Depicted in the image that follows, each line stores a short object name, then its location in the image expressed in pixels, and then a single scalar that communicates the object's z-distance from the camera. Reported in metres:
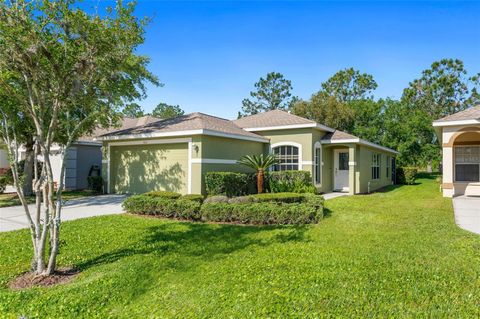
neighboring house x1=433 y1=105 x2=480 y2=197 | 12.88
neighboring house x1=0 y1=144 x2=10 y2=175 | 24.15
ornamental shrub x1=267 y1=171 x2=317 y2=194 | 13.68
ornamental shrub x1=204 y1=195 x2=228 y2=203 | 9.39
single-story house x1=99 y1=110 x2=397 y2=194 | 12.81
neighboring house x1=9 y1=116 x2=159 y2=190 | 18.28
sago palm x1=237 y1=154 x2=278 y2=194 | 13.28
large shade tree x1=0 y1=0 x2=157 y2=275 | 4.49
